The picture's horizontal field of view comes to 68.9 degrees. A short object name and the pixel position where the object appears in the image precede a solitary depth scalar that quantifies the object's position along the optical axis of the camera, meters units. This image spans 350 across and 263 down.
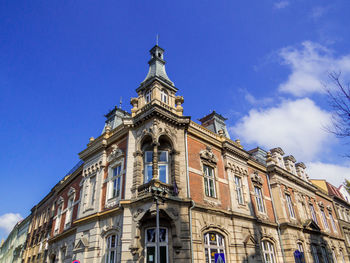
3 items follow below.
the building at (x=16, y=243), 39.21
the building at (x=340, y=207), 35.54
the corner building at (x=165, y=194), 14.52
